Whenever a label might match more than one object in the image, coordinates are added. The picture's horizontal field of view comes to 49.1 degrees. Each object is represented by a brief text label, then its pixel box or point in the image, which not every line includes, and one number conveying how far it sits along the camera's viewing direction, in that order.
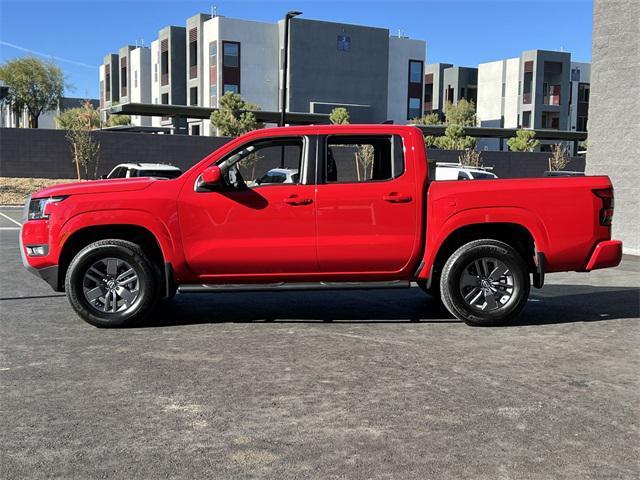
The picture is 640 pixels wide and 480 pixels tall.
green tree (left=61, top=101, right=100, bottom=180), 33.09
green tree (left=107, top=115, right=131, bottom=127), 74.56
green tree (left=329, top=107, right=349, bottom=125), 50.12
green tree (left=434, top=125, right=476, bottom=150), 49.78
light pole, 28.80
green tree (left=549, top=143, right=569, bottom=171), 45.75
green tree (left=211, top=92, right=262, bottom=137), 45.66
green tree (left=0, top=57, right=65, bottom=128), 67.06
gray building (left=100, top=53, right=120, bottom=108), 83.62
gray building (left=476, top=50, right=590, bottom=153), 75.38
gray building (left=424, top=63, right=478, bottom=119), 82.62
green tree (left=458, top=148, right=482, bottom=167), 44.44
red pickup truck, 7.24
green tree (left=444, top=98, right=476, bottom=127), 69.50
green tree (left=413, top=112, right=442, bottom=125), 66.00
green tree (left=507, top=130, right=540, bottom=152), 53.41
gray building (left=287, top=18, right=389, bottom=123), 58.91
